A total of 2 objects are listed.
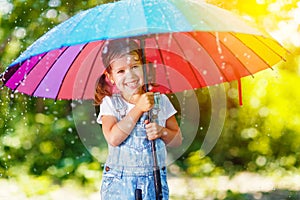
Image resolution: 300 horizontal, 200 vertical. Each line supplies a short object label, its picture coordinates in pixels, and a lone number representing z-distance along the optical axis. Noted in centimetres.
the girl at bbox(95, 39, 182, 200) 262
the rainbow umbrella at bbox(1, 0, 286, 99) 220
